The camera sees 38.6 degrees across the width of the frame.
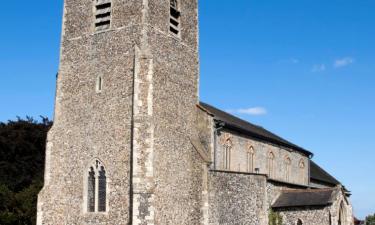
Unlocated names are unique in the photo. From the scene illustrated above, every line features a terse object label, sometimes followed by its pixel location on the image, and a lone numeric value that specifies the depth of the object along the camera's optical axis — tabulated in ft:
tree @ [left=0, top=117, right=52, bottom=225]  101.86
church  78.23
